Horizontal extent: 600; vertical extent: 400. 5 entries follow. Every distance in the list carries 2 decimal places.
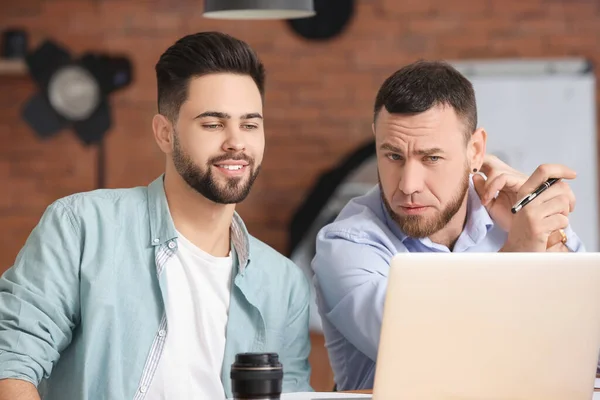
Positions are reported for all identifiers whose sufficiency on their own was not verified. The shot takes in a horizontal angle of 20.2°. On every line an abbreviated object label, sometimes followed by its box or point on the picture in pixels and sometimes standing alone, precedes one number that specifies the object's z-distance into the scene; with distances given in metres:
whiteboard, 8.22
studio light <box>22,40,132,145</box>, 8.87
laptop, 2.62
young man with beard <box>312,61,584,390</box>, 4.00
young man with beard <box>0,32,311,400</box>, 3.67
